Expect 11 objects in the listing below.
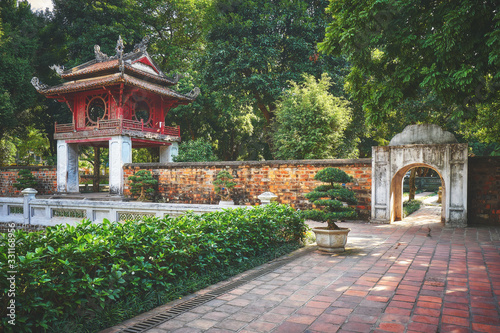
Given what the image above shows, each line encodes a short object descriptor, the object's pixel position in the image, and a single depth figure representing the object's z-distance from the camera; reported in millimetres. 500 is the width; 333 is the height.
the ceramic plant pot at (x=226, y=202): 13023
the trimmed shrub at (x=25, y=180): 19500
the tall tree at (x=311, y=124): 17266
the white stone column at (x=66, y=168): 19562
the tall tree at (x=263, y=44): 20391
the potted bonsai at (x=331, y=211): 6582
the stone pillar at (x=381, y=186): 10594
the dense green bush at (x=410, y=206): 12727
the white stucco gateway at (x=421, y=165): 9812
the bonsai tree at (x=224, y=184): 13648
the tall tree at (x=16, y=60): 21500
